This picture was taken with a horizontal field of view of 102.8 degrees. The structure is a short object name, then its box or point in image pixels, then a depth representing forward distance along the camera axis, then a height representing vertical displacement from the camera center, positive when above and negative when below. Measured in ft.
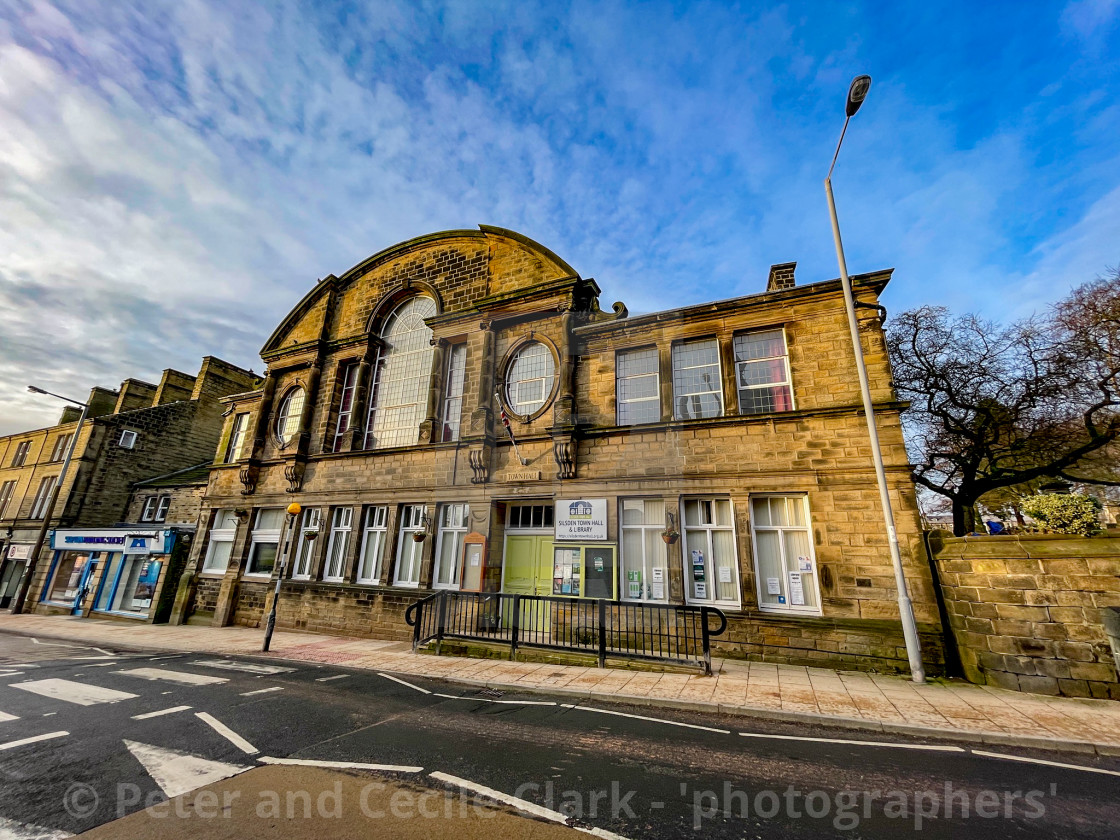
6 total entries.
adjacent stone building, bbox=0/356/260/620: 62.64 +12.61
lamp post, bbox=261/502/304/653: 35.91 -3.96
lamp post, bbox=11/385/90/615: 66.13 +1.25
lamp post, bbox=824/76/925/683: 26.02 +7.37
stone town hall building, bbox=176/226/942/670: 31.81 +9.83
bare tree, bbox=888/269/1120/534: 42.06 +17.83
